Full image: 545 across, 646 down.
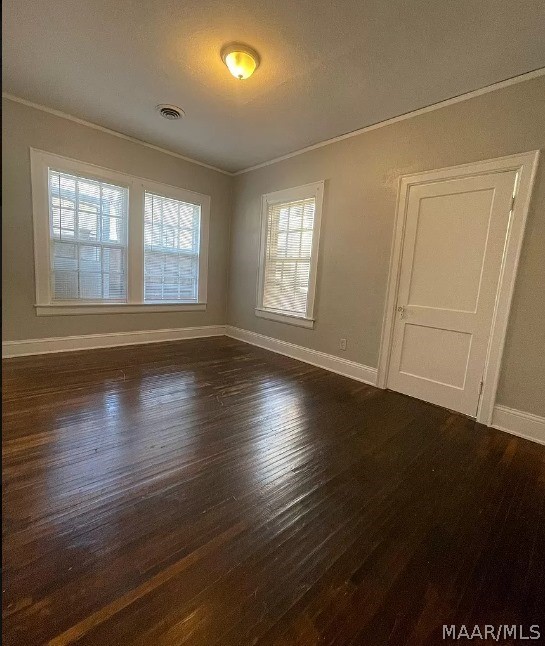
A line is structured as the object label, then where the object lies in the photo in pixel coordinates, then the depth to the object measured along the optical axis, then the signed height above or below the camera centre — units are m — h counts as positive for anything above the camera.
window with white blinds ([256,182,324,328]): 4.17 +0.37
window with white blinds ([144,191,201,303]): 4.59 +0.34
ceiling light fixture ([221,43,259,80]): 2.45 +1.67
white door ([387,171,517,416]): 2.73 +0.06
